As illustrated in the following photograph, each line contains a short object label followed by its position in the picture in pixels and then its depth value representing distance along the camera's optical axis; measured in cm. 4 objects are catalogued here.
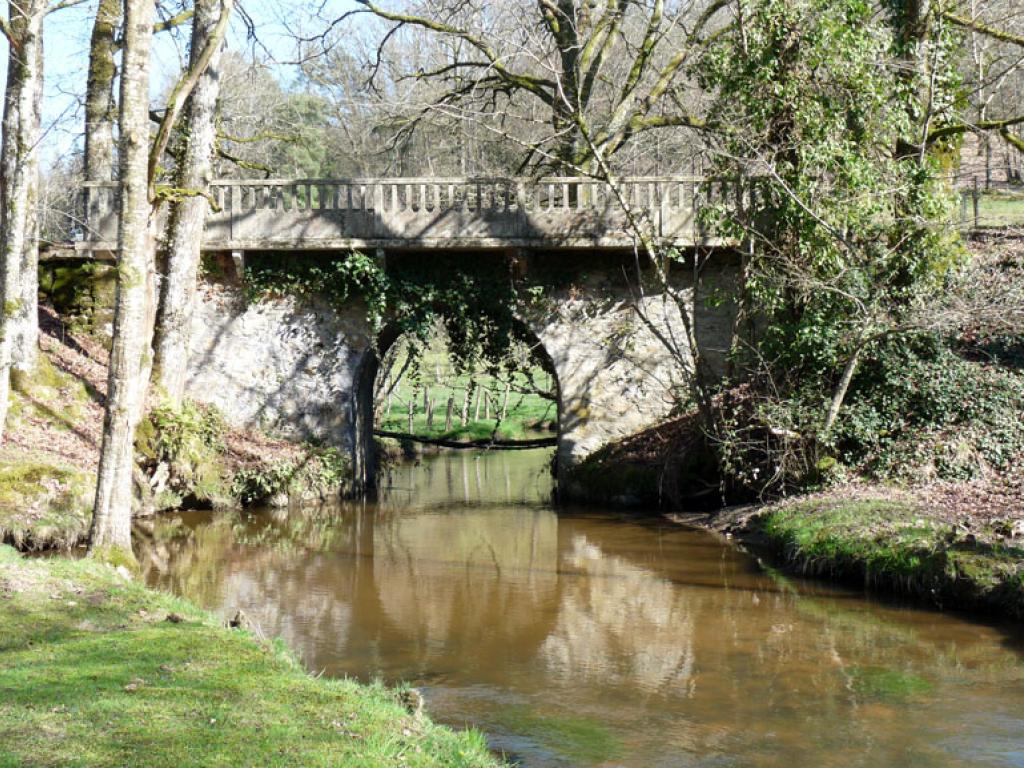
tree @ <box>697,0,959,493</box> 1470
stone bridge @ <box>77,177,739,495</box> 1783
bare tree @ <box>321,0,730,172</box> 1702
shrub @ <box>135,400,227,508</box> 1631
